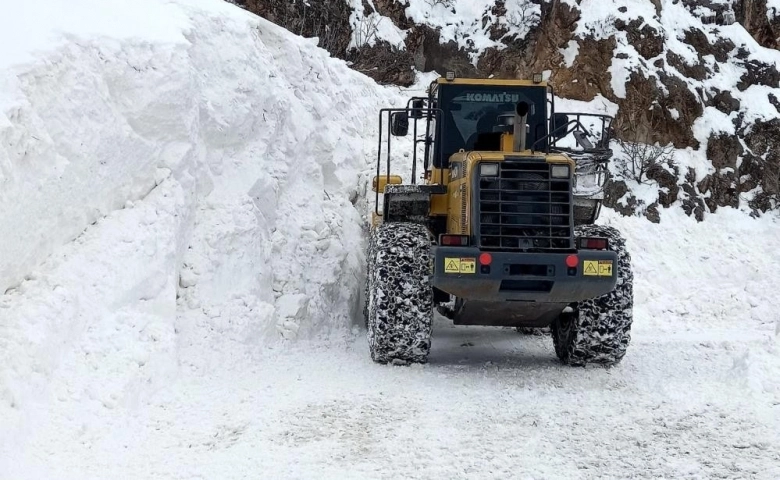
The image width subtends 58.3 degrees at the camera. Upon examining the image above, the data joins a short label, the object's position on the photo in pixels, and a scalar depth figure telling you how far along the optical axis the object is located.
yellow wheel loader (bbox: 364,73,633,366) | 6.49
